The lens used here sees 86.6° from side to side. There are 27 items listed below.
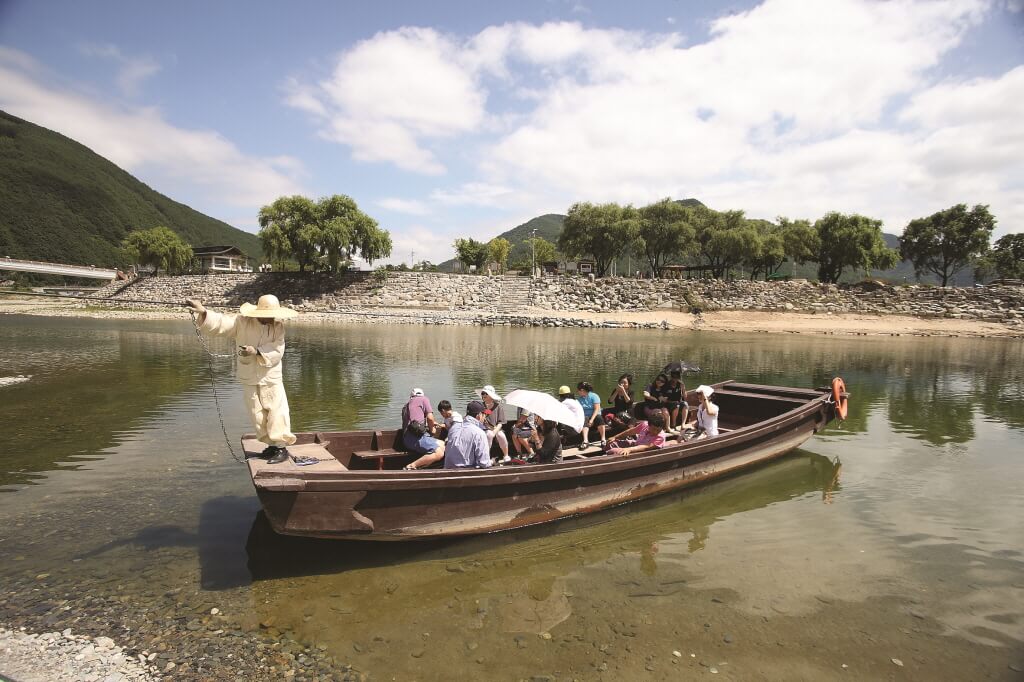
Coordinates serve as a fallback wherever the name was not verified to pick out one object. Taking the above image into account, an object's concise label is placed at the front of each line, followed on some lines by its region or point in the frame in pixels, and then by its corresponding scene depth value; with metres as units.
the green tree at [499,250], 96.65
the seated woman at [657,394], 10.82
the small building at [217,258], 87.62
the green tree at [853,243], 59.41
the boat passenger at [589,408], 10.17
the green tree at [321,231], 56.69
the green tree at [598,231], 61.12
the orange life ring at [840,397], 12.35
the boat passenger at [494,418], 8.70
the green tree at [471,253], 92.25
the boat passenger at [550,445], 7.88
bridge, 75.25
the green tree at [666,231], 62.34
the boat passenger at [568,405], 8.98
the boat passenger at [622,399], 11.05
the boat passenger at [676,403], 10.86
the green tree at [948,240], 59.22
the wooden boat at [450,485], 6.20
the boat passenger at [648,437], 9.15
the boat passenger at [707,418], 9.88
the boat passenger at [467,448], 7.44
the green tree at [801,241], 62.69
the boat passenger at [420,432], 7.99
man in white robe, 6.52
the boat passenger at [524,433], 8.77
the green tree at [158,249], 71.81
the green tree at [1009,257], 71.44
